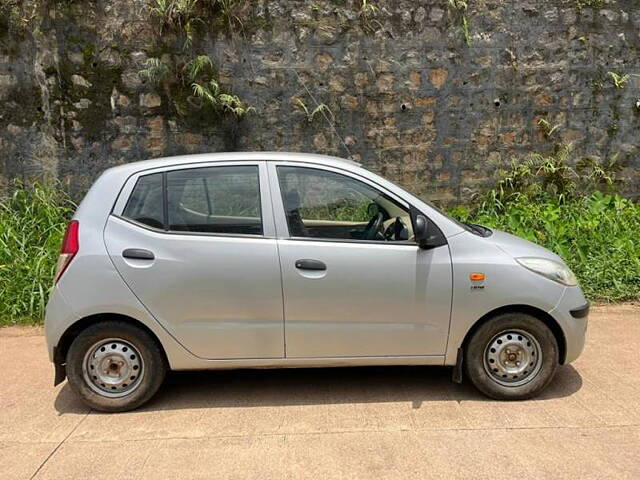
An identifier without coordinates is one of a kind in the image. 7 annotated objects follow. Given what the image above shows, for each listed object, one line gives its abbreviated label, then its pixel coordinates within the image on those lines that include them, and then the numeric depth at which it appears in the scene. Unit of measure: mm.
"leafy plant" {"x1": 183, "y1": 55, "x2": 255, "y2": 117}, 7020
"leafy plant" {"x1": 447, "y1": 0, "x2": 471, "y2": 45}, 7324
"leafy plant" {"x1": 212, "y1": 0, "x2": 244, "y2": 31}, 7035
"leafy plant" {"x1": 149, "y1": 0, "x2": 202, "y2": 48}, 6910
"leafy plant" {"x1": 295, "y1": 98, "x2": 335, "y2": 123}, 7336
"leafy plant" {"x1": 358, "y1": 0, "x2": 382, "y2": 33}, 7199
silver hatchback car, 3711
